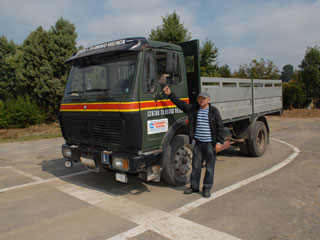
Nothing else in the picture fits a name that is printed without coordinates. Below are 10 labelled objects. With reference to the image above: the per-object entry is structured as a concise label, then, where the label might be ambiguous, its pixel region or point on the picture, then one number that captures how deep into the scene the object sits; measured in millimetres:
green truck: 4262
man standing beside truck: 4461
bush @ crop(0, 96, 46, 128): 16023
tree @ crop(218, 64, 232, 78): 23081
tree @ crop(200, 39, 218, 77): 19000
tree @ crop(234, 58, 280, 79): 27016
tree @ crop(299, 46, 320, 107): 22531
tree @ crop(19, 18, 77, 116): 16719
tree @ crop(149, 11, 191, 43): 18656
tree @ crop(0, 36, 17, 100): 23609
